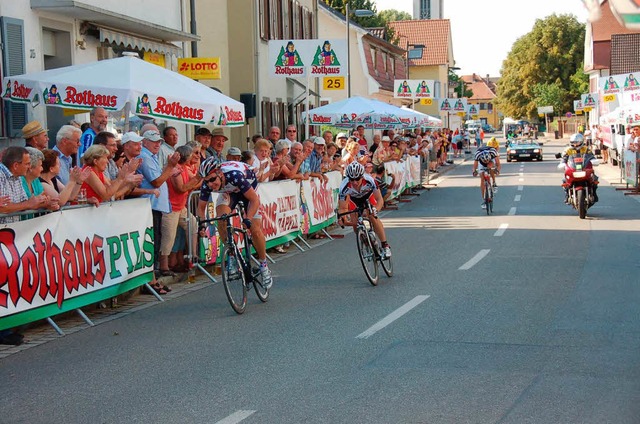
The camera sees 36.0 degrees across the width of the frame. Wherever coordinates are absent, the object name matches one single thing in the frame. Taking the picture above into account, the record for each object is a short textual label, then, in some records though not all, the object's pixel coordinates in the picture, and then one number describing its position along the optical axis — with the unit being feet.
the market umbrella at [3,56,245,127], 42.11
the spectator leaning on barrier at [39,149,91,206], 32.60
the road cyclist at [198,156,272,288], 35.24
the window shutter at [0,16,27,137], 50.37
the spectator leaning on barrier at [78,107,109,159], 42.83
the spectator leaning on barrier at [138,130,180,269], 39.73
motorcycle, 69.51
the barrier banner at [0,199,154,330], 29.71
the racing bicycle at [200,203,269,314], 34.37
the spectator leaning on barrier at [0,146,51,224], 30.96
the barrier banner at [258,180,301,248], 50.83
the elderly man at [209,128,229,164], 52.11
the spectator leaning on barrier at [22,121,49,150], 36.81
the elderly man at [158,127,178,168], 45.65
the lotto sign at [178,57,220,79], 66.74
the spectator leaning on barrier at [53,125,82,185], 37.55
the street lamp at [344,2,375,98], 117.82
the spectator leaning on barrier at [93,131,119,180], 38.32
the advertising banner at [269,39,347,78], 73.87
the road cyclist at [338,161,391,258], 42.11
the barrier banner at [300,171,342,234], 58.18
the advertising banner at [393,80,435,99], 146.30
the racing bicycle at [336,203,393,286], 40.57
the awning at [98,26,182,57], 60.54
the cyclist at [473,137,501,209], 76.43
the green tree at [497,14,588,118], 368.27
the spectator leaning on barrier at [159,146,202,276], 40.96
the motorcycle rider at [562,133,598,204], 72.86
